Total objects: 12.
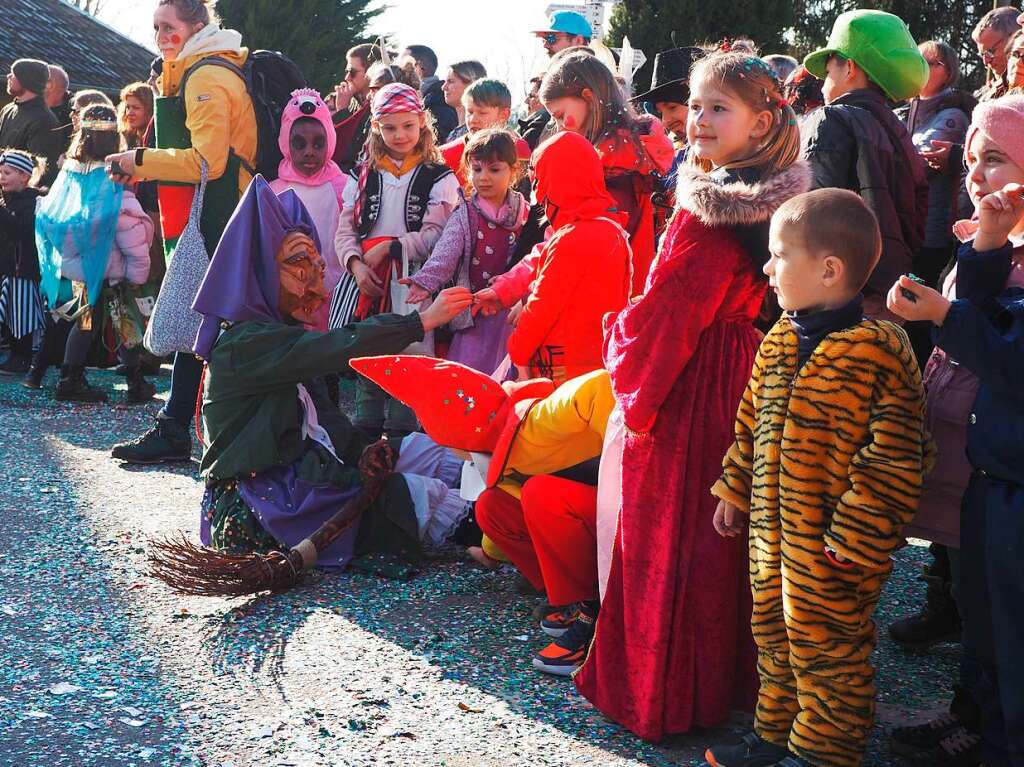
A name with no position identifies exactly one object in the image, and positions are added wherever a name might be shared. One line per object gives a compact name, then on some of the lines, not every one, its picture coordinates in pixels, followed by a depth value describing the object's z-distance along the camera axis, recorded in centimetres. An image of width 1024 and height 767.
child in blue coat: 254
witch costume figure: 436
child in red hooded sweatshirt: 413
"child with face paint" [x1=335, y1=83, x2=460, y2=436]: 566
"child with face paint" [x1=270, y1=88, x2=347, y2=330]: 627
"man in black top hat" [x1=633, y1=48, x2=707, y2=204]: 512
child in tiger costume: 259
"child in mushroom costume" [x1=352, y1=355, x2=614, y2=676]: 358
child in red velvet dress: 302
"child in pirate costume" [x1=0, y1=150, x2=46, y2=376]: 870
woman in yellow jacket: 593
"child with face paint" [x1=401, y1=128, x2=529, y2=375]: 539
